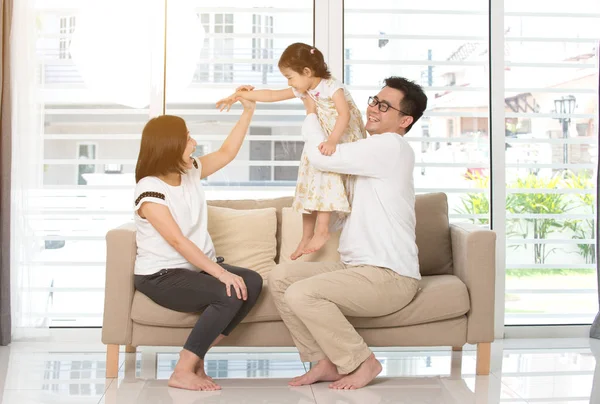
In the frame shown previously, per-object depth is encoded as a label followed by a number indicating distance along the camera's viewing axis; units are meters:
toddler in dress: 3.26
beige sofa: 3.29
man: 3.08
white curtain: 4.10
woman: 3.14
